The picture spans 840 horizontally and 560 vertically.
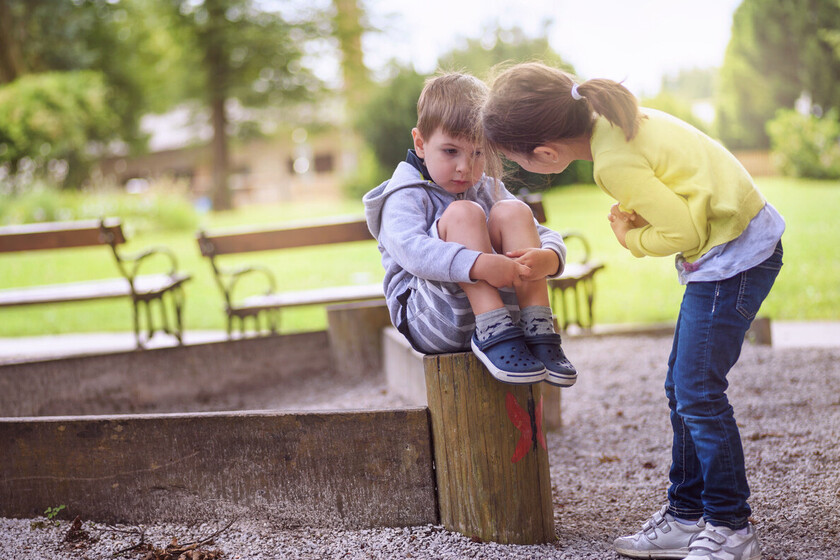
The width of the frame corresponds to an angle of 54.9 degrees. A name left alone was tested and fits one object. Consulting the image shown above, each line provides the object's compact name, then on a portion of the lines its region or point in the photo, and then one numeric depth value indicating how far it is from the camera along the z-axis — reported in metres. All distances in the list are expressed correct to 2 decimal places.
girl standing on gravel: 2.02
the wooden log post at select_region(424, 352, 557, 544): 2.26
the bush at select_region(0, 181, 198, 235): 13.78
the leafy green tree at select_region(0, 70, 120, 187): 16.28
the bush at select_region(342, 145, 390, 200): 17.53
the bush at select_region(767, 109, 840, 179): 12.41
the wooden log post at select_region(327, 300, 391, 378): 4.28
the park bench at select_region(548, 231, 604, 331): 5.23
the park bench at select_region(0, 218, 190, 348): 5.51
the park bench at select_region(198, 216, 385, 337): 5.22
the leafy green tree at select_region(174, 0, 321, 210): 21.98
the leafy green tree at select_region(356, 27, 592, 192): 15.56
